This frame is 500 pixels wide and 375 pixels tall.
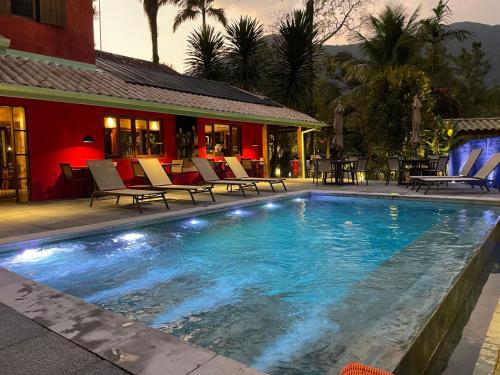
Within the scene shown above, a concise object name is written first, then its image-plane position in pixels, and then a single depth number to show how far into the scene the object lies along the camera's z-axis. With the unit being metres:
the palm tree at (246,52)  20.98
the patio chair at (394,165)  12.22
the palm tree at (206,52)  22.39
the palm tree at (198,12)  28.91
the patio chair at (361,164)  12.80
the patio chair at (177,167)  13.43
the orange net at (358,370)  1.63
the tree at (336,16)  25.83
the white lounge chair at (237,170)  11.55
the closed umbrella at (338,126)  14.20
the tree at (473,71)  34.12
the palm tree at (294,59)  19.19
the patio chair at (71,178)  10.62
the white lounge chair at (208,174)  10.42
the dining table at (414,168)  11.84
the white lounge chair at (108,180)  8.51
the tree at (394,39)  20.03
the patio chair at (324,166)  12.80
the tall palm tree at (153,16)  24.05
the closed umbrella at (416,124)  12.88
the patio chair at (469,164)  10.48
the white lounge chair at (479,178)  9.61
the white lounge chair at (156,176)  9.55
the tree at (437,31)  21.84
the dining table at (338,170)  12.88
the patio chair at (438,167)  11.70
